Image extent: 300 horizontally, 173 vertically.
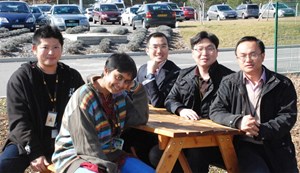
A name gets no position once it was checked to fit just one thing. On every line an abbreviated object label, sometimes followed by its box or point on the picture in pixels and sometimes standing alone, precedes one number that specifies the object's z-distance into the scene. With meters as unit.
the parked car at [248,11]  46.16
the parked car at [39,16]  30.72
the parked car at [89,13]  48.47
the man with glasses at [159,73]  5.21
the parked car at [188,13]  51.50
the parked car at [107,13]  40.91
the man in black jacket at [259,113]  4.04
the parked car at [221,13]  44.32
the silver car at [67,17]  26.33
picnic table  3.93
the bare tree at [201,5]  41.62
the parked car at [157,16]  28.77
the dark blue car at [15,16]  24.49
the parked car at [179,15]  43.70
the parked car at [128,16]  37.34
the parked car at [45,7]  45.96
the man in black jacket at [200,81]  4.70
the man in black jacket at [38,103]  4.24
